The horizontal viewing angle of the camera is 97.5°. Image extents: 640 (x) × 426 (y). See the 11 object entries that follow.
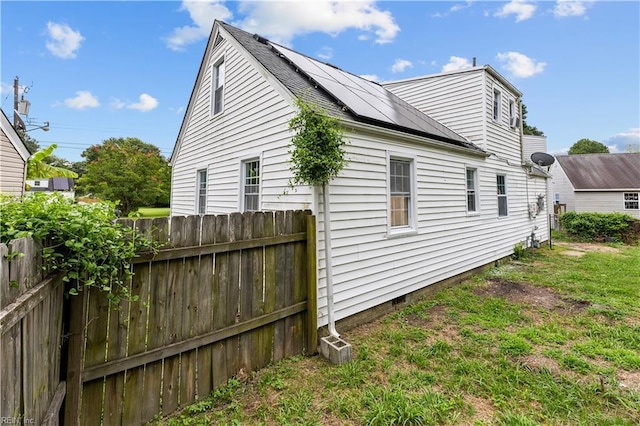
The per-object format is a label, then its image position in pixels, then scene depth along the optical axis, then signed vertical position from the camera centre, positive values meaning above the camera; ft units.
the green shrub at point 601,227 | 42.37 -1.90
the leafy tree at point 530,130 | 130.72 +40.68
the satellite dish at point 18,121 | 45.80 +16.45
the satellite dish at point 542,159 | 35.53 +7.24
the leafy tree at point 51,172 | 31.99 +5.92
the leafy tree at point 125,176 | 61.82 +9.64
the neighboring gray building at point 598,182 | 70.79 +8.57
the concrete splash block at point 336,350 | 11.34 -5.49
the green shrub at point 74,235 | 5.47 -0.31
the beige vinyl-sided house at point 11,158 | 30.42 +7.12
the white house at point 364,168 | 14.99 +3.60
